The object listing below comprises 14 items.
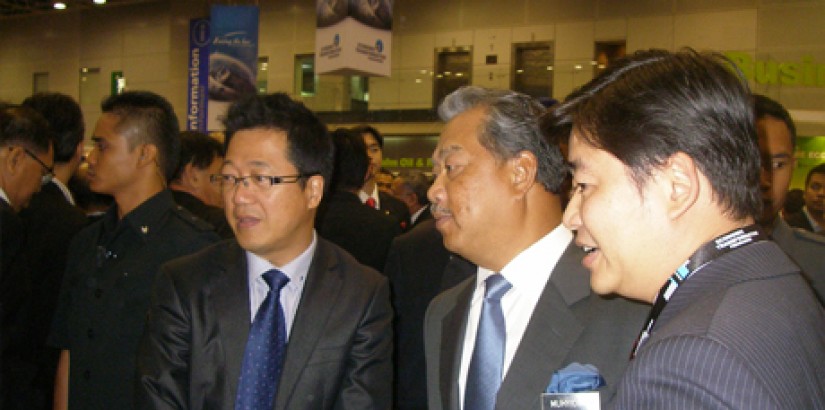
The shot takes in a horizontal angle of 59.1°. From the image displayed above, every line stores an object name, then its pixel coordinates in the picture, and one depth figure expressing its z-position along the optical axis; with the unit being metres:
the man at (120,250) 2.74
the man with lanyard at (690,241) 0.91
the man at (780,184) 2.80
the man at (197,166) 4.64
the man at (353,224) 4.17
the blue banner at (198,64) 14.27
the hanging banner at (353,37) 10.23
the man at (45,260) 3.42
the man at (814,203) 6.68
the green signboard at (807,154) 14.55
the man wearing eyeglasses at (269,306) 2.28
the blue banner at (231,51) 10.91
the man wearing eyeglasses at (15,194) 2.86
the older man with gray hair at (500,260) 1.89
